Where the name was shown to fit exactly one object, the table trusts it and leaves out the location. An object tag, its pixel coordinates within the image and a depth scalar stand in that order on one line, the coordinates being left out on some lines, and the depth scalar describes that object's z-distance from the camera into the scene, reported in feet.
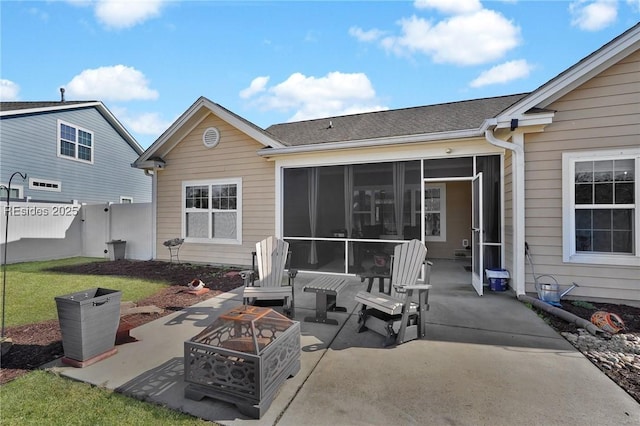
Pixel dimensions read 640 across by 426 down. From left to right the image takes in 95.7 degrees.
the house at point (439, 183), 14.85
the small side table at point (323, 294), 12.44
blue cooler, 17.53
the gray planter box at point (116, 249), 29.35
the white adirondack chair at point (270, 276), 12.55
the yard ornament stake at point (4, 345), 9.43
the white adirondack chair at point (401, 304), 10.55
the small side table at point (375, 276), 12.22
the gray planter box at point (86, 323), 8.61
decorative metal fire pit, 6.84
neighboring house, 37.04
